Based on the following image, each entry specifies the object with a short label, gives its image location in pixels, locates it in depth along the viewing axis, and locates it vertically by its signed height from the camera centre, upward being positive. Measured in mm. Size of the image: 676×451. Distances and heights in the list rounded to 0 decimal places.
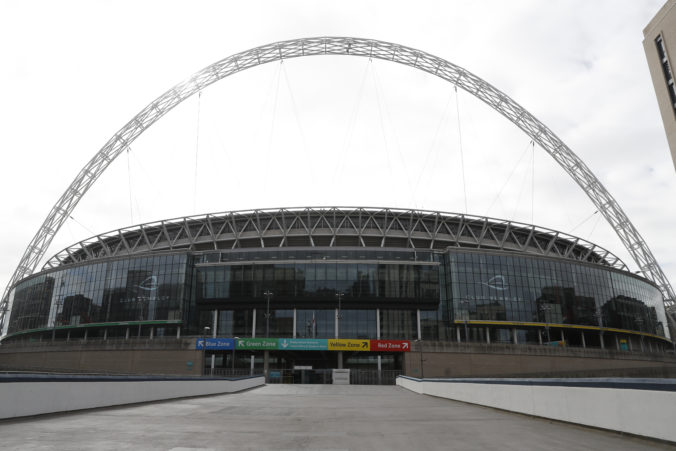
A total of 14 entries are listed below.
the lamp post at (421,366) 58925 -4150
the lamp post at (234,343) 63744 -1027
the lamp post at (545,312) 71550 +3273
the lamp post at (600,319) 76744 +2085
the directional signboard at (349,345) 64500 -1464
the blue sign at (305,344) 64375 -1286
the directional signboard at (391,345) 63031 -1504
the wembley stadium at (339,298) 64500 +6039
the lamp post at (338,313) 69075 +3279
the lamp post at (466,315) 69500 +2797
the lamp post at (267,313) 68000 +3264
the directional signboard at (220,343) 63656 -1029
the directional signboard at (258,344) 64625 -1192
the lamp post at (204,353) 60638 -2306
